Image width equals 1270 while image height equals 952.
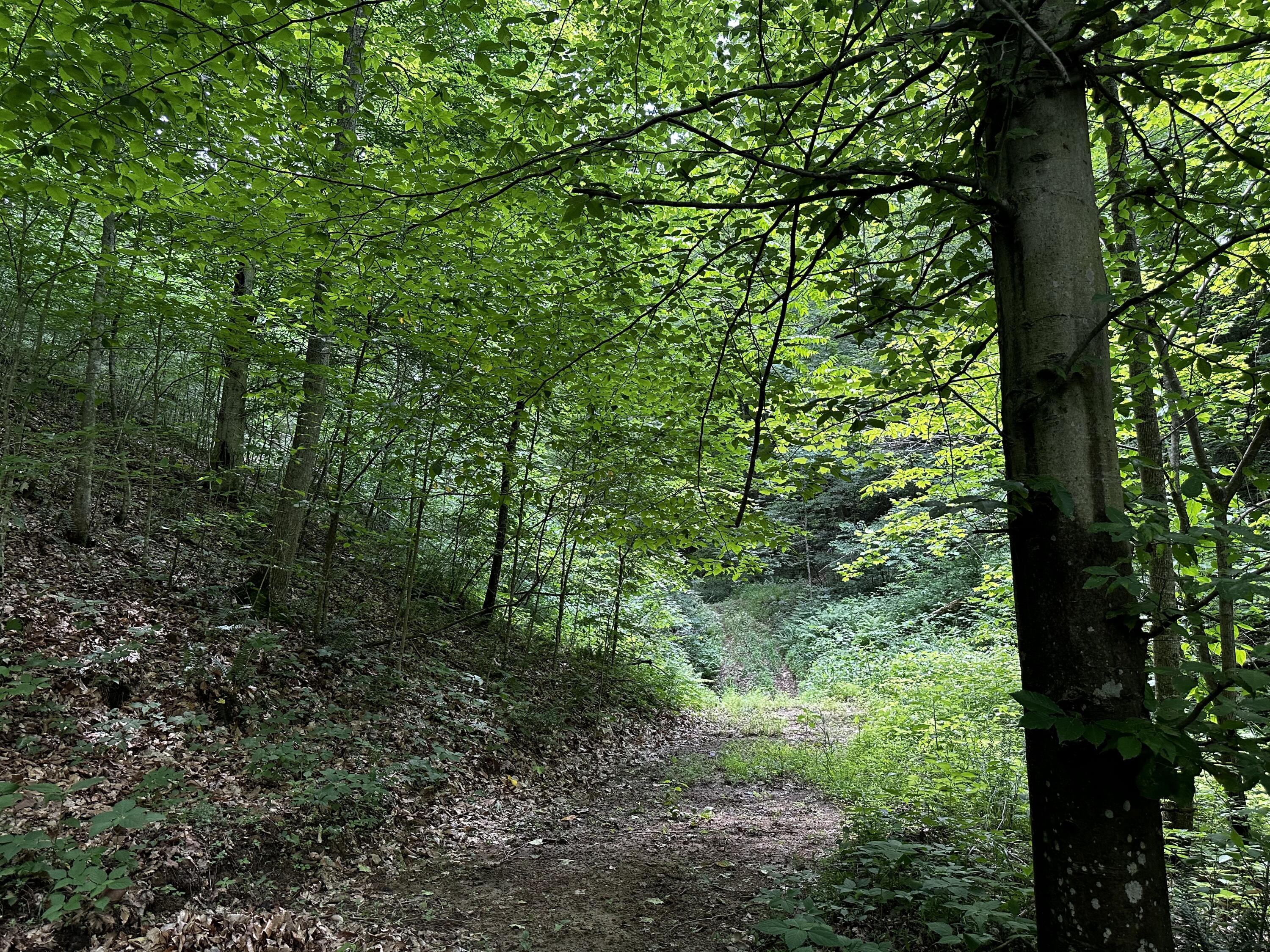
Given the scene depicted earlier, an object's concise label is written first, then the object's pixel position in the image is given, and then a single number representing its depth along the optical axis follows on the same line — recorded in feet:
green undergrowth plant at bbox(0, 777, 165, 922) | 9.70
